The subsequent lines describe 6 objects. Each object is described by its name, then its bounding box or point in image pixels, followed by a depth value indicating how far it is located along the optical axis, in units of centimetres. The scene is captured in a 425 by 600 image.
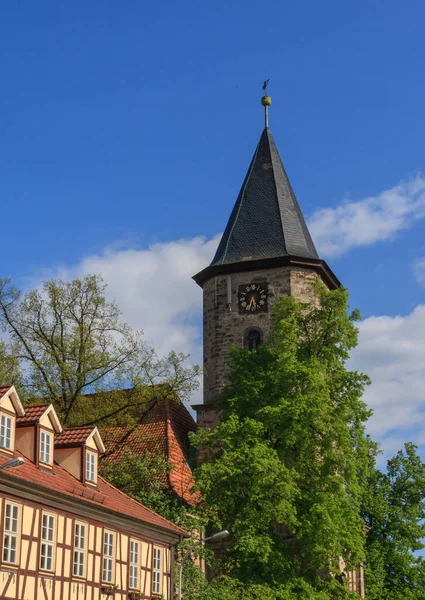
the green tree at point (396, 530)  3788
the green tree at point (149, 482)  3052
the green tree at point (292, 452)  2958
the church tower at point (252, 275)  3678
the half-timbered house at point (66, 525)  1945
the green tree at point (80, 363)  3225
